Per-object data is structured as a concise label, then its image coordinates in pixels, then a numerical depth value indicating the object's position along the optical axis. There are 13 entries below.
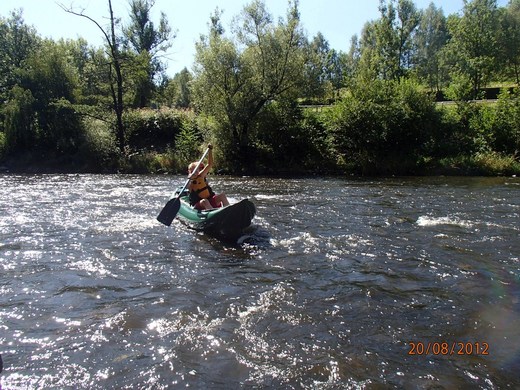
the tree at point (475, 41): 30.45
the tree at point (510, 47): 36.38
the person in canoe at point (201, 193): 9.91
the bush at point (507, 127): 20.16
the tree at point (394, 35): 33.91
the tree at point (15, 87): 24.05
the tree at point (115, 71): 23.53
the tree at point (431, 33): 55.53
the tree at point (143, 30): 37.91
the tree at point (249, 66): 20.64
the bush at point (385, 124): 20.78
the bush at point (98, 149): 23.12
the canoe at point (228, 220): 8.76
